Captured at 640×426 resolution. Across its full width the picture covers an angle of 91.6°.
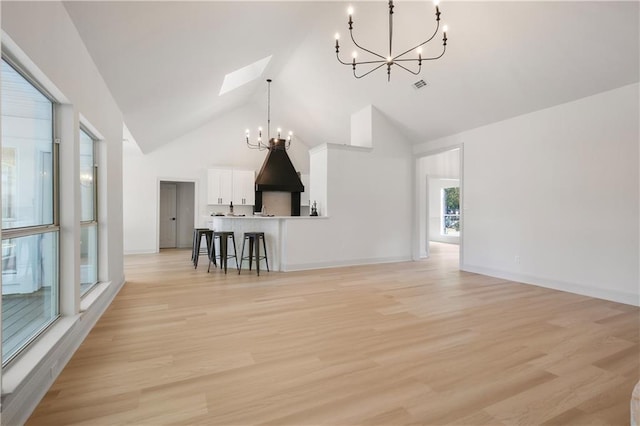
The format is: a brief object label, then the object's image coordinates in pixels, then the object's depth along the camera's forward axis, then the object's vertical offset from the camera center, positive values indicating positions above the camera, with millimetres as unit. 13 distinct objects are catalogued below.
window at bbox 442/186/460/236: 11203 +86
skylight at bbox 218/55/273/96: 5986 +2815
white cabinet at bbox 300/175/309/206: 9547 +636
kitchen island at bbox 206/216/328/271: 5691 -273
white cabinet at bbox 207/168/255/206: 8406 +756
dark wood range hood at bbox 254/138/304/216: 8359 +1102
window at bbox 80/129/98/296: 3154 -31
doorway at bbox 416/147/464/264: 7340 +385
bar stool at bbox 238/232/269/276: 5387 -583
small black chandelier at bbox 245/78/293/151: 8073 +2032
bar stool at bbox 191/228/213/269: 5953 -485
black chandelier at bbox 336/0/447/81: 2837 +2287
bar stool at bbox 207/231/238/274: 5505 -594
